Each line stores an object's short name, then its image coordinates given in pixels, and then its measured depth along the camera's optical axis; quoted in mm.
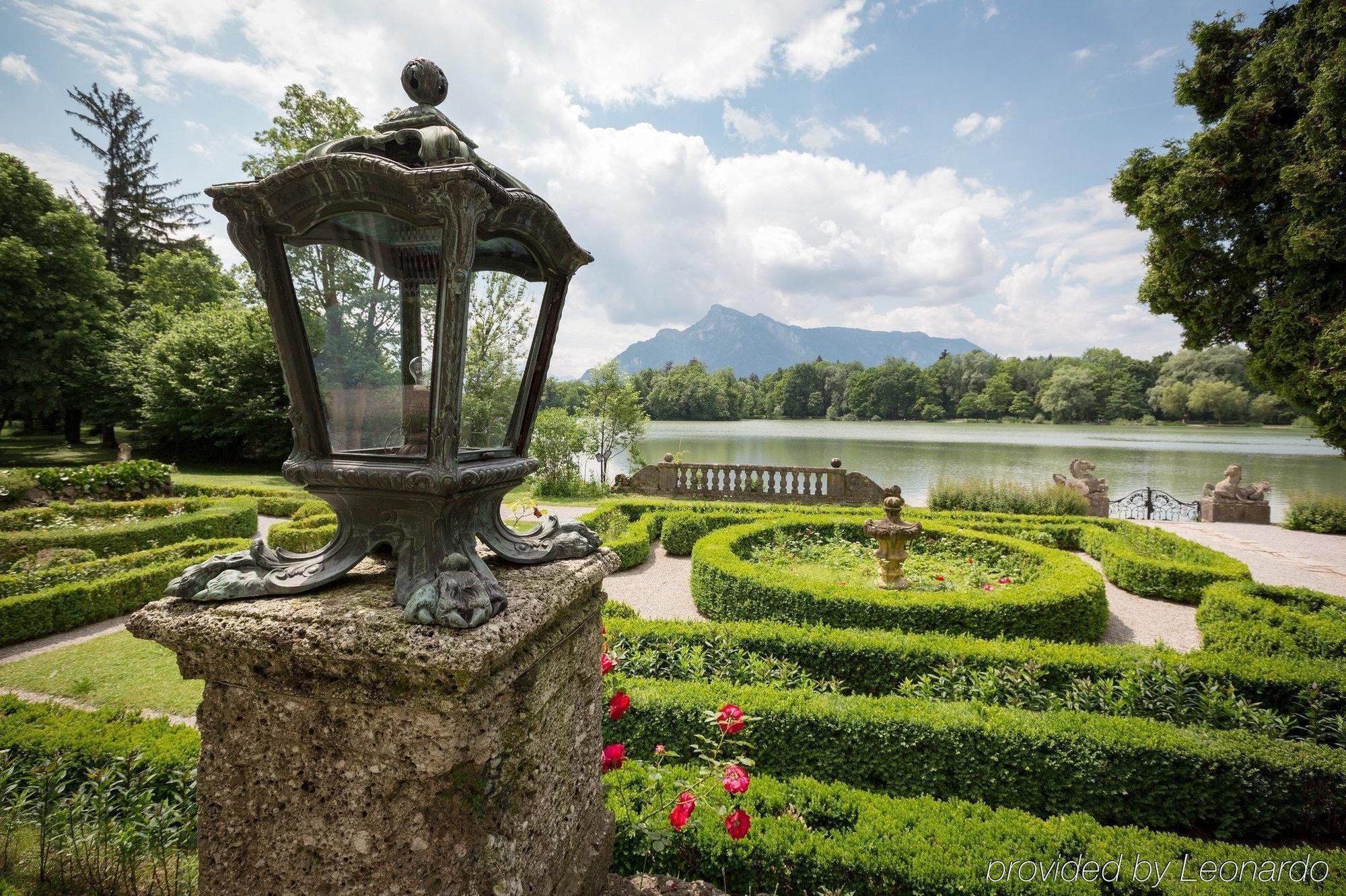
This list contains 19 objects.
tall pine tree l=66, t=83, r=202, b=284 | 32531
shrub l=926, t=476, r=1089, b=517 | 14703
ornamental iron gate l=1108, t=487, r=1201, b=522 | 18203
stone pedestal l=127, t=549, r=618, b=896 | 1335
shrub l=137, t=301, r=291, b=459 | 21891
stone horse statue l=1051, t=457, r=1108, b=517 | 15859
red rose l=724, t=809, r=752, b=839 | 2232
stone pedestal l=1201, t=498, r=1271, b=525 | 15672
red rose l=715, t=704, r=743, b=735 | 2615
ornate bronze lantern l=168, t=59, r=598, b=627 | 1438
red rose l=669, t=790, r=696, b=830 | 2090
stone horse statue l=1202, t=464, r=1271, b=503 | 15742
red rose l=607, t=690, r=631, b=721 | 2521
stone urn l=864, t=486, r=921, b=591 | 8070
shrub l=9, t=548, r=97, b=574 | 8242
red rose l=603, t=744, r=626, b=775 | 2369
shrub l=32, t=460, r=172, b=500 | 13719
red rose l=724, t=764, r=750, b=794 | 2217
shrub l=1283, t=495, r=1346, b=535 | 14117
